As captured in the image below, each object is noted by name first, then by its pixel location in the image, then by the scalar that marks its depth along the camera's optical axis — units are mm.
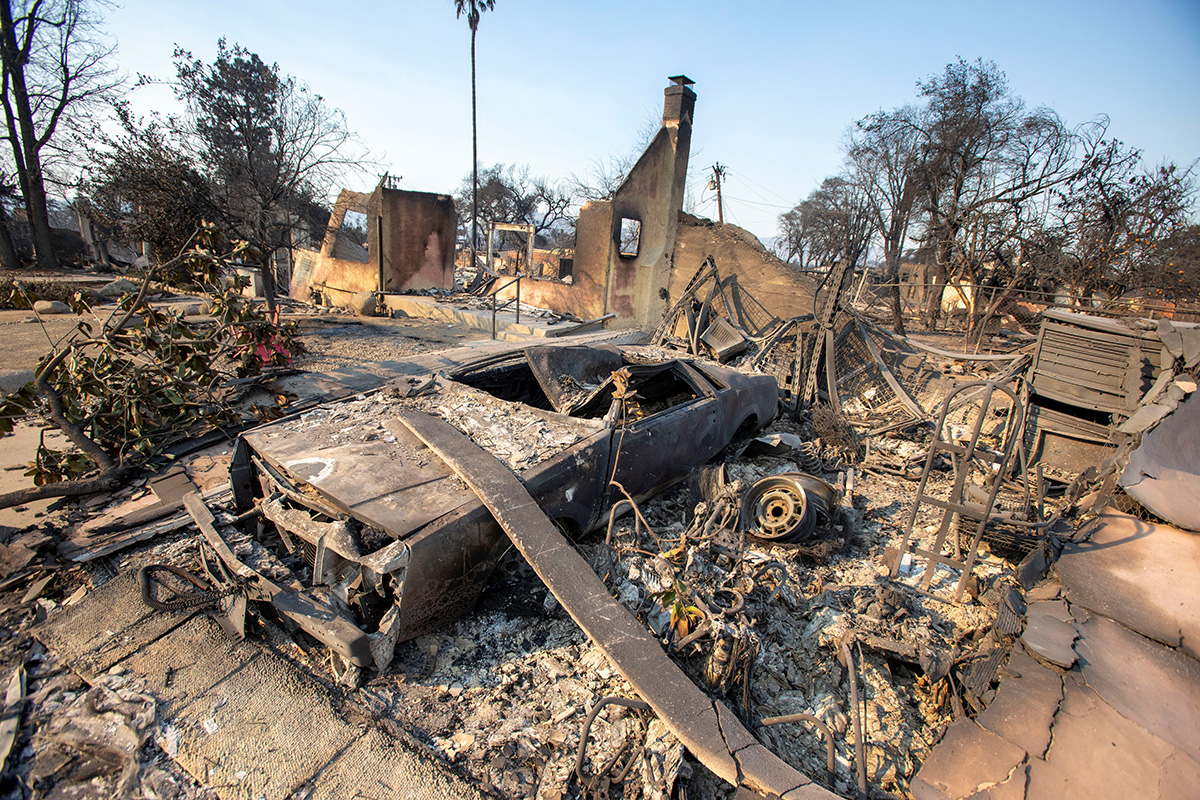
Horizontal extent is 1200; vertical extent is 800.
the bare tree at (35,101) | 15398
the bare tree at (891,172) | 18766
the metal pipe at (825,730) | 2246
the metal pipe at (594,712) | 2166
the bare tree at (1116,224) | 10219
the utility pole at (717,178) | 21109
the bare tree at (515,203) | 33031
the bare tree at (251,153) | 9562
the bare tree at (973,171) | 11367
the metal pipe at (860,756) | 2191
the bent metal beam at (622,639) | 2117
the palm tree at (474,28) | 20125
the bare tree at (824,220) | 25078
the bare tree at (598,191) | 29219
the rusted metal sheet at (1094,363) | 5535
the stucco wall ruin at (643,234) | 12672
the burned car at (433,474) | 2500
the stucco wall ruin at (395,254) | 14586
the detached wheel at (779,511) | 4000
